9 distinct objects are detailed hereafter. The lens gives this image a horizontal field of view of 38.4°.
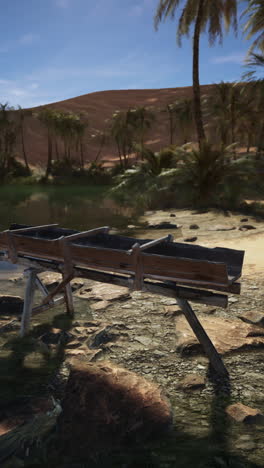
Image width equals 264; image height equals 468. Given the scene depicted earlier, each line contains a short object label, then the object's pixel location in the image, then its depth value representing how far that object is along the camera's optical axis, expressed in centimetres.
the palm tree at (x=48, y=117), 5084
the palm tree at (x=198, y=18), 2164
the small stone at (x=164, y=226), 1409
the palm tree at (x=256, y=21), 2425
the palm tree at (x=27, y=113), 5289
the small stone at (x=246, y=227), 1237
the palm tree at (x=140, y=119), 4956
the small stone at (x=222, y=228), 1278
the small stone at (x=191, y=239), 1152
